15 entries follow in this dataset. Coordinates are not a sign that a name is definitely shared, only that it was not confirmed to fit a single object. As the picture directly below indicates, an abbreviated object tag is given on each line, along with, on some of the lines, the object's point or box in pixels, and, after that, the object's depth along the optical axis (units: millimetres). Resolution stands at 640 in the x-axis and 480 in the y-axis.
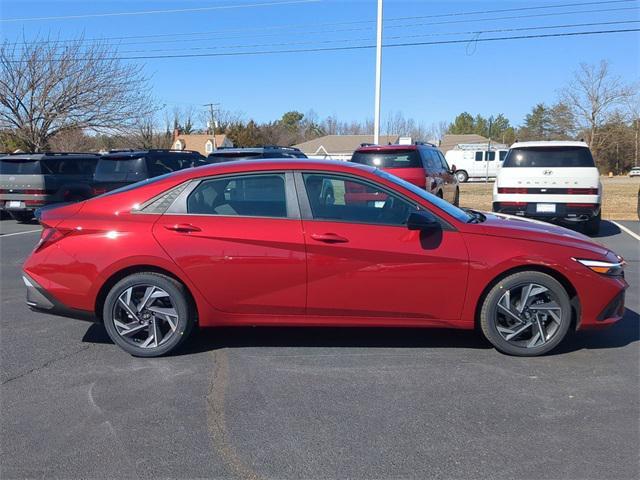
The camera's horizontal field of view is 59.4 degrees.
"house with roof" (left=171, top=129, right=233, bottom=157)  64188
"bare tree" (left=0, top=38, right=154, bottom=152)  27547
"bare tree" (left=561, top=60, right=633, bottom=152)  50781
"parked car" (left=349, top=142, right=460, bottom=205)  10758
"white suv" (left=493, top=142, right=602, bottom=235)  10609
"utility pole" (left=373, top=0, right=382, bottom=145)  20811
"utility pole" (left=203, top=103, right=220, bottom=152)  68994
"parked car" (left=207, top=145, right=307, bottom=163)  11969
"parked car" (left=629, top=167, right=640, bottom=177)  49425
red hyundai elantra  4367
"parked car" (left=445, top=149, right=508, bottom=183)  38791
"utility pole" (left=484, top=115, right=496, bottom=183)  37281
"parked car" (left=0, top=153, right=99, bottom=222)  14062
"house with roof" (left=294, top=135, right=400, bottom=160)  69562
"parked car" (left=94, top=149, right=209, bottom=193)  12016
